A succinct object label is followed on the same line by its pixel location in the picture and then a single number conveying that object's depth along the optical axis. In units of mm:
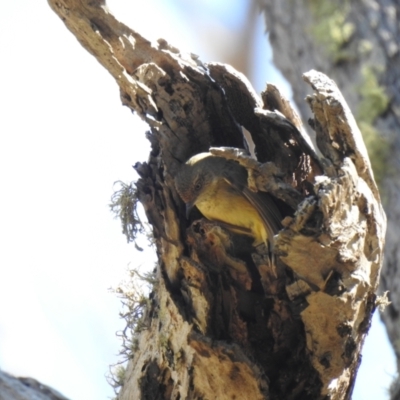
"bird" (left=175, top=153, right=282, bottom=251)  5687
